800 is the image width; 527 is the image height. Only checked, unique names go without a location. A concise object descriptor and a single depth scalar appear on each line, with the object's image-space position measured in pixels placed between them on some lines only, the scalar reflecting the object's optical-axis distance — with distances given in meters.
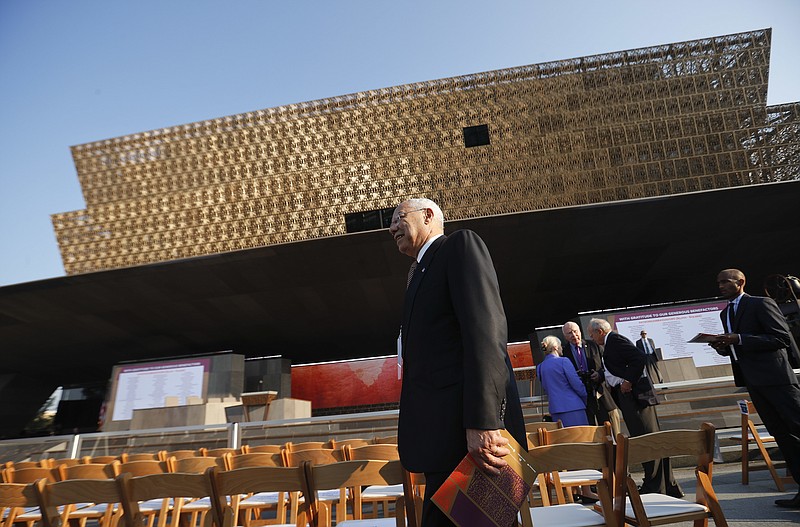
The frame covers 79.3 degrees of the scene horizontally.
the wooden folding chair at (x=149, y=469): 2.87
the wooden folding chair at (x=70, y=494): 2.08
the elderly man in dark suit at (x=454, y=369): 1.30
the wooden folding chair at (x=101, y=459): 4.19
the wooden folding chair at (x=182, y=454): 4.16
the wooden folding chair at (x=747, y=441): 3.62
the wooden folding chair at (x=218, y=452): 4.15
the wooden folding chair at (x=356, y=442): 4.02
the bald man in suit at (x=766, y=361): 3.06
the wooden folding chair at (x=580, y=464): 1.81
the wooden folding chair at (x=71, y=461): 3.98
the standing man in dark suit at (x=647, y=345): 11.19
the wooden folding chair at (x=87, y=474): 2.86
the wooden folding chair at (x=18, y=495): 2.16
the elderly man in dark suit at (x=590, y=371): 4.59
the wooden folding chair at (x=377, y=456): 2.63
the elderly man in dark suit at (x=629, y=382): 3.82
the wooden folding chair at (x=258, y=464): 2.67
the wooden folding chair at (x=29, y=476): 3.17
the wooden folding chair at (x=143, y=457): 3.81
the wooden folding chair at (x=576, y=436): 2.90
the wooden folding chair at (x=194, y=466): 2.93
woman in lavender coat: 4.39
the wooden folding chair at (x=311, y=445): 4.02
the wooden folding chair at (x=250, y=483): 1.94
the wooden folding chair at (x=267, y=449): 3.85
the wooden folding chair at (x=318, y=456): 2.93
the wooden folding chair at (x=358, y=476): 1.92
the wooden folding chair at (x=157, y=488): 2.00
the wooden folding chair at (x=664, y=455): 1.84
